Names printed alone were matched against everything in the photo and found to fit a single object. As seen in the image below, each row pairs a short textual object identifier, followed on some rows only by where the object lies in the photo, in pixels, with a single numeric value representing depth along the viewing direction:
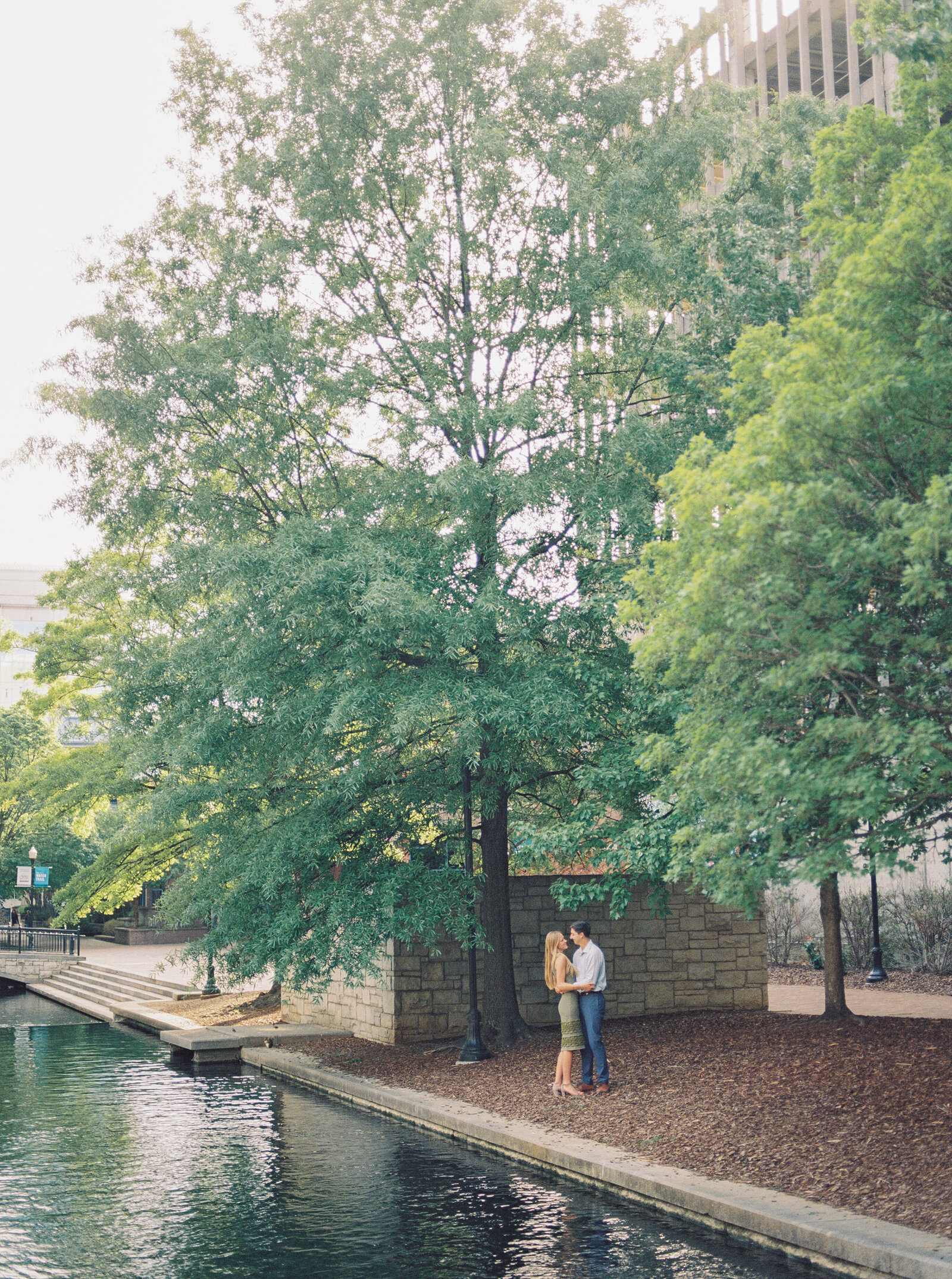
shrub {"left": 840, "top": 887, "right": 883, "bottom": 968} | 21.86
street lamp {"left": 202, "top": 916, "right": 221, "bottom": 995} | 24.84
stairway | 25.88
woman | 11.86
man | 11.91
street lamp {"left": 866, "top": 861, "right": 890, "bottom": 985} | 19.91
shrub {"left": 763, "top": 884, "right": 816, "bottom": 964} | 24.41
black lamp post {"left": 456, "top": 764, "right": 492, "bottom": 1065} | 14.48
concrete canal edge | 6.80
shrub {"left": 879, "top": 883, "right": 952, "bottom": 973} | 20.73
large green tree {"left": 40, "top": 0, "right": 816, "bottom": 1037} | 12.99
